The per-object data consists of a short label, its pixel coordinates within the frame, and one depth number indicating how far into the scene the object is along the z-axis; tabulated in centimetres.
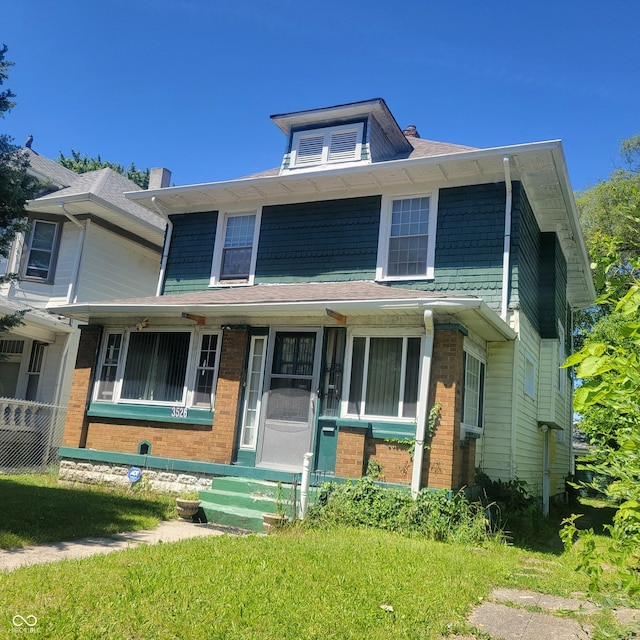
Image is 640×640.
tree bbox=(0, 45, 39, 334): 786
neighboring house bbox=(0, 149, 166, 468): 1544
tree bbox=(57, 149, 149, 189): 3919
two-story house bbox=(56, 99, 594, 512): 928
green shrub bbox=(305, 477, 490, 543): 808
